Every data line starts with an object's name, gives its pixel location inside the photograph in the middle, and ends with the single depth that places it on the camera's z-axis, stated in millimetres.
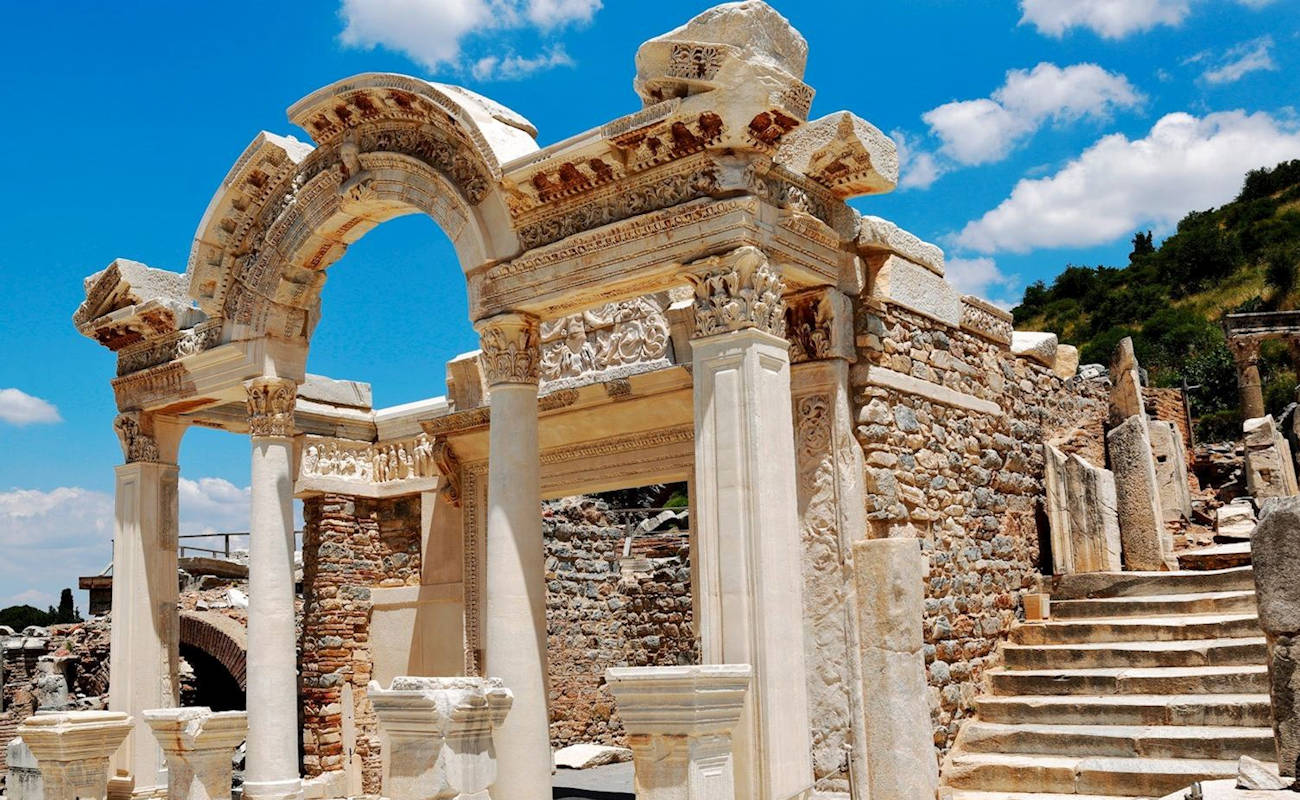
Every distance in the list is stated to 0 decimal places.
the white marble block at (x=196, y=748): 9062
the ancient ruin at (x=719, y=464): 7641
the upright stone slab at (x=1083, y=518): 11133
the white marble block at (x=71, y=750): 9562
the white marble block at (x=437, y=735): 6180
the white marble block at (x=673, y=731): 5758
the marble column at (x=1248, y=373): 28016
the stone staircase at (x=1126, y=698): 8117
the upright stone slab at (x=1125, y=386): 12500
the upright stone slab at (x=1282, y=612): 6543
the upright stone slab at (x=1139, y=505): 11297
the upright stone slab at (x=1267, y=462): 16391
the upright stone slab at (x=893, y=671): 8281
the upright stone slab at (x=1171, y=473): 13008
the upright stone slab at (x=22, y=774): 10711
